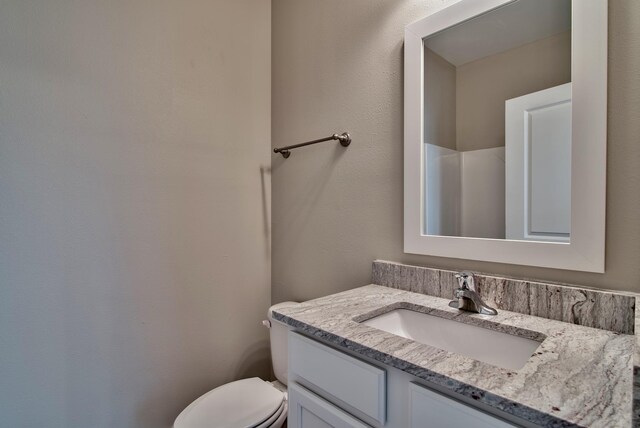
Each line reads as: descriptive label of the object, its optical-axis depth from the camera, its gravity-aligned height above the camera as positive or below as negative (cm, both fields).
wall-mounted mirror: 77 +23
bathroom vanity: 46 -29
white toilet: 110 -76
